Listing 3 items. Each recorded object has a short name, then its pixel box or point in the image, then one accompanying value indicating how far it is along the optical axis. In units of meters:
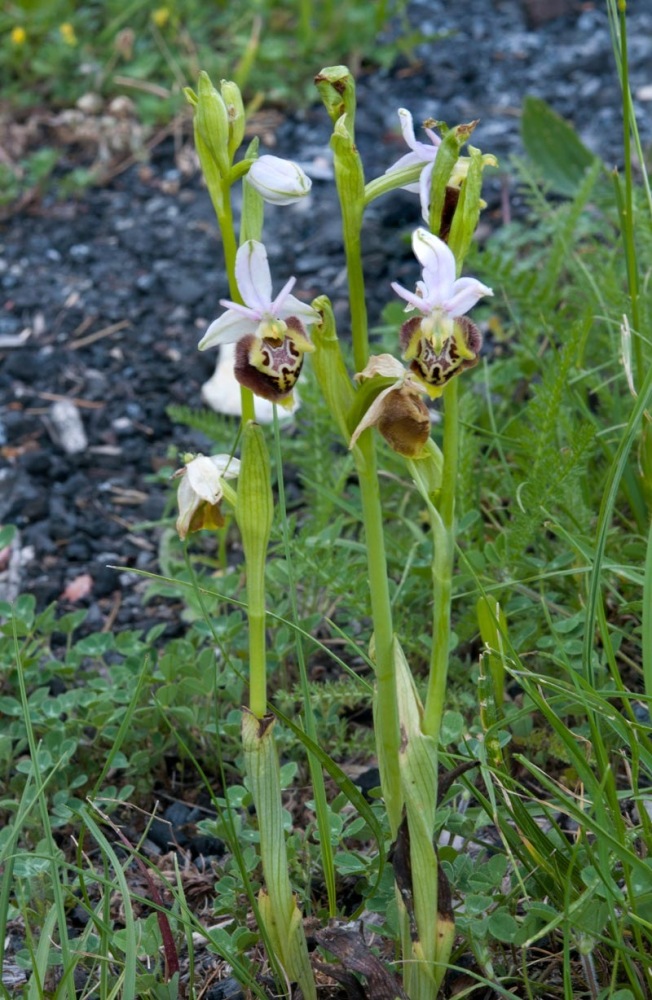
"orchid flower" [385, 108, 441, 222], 0.57
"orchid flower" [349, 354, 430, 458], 0.56
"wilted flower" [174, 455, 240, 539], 0.58
